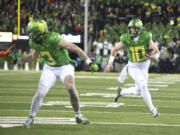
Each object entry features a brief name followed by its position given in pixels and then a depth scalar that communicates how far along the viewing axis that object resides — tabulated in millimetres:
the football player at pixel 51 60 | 14625
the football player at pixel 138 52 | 17984
